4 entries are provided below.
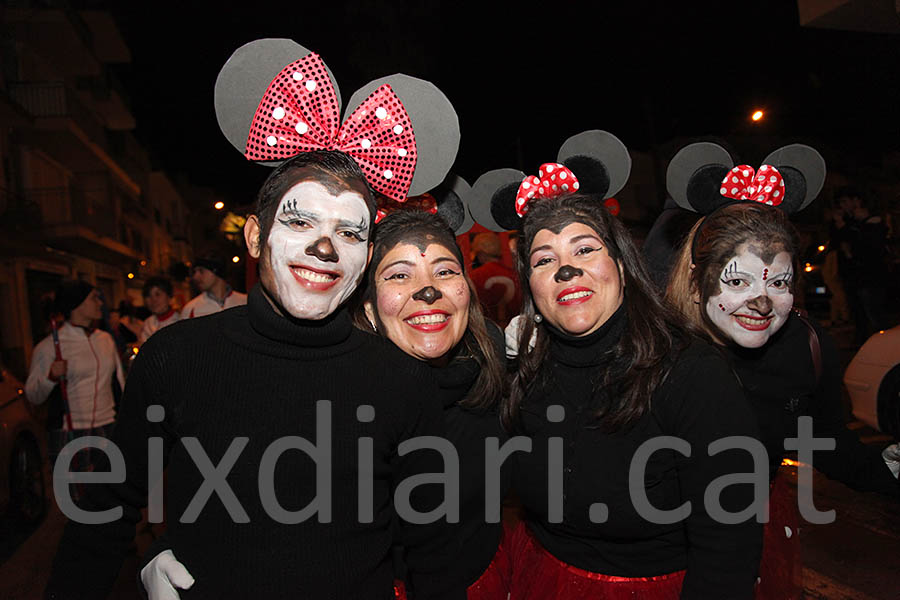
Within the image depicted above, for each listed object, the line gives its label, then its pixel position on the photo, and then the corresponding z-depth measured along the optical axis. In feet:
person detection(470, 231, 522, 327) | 14.48
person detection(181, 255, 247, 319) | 17.17
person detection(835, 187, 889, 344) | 20.40
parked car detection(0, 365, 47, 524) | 13.69
